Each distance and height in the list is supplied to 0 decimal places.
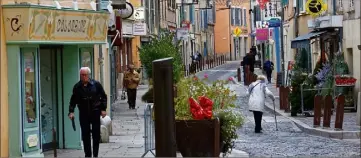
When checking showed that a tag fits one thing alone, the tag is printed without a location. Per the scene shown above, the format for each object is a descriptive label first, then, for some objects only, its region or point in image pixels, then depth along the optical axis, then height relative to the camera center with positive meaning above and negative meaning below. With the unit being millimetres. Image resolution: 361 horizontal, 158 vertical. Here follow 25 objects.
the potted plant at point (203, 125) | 15102 -1111
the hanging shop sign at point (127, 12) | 30361 +1268
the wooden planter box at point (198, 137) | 15062 -1284
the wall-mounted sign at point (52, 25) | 15383 +488
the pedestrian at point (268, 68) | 52406 -871
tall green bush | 33781 +25
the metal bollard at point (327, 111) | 22359 -1348
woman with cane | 23516 -1085
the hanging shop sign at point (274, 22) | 47209 +1388
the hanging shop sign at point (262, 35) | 59875 +999
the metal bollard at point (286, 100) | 29630 -1511
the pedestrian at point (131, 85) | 32969 -1059
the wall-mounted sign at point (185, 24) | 68262 +2005
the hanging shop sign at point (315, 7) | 32906 +1451
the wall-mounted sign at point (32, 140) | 15837 -1370
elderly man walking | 15453 -795
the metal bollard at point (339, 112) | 21391 -1328
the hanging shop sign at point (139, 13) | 47594 +1910
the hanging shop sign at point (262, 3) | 53438 +2625
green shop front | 15469 -194
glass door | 15727 -702
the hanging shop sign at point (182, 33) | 60844 +1195
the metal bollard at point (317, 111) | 22938 -1384
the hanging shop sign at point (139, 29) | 47906 +1150
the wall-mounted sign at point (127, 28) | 48194 +1235
